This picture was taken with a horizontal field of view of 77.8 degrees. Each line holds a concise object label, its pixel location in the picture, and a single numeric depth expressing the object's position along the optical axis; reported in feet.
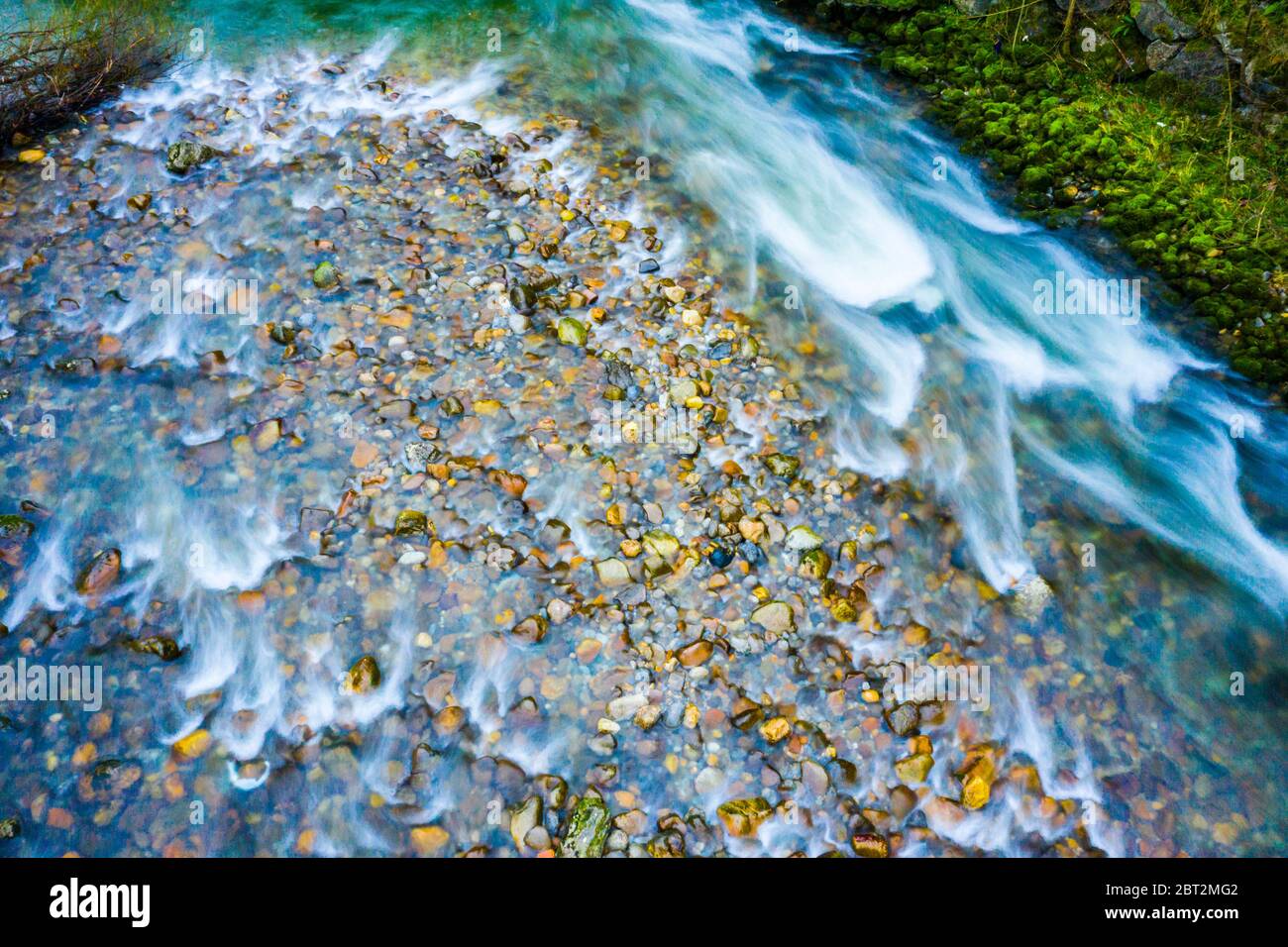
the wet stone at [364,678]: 15.95
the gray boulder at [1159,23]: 27.50
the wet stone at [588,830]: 14.24
